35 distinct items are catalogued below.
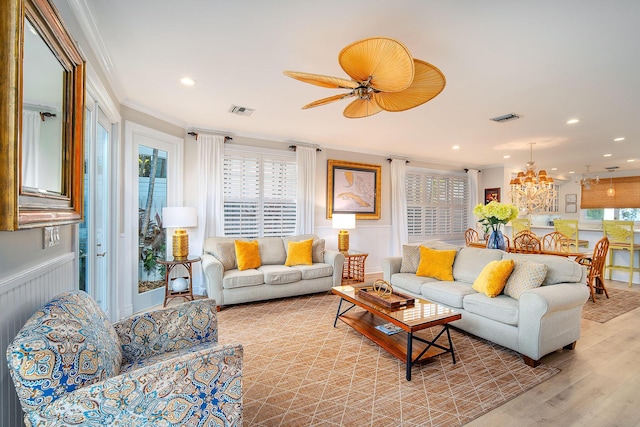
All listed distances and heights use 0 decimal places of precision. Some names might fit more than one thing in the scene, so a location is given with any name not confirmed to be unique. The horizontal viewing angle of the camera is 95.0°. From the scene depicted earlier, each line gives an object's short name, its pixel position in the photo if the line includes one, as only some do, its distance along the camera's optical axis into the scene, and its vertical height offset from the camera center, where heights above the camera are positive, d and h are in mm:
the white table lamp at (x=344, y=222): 5363 -184
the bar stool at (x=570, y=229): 5419 -301
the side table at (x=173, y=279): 3888 -985
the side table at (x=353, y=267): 5223 -1046
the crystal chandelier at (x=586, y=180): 7973 +947
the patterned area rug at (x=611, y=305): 3766 -1306
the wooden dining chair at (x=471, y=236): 6552 -519
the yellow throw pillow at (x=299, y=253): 4543 -646
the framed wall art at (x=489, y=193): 7514 +528
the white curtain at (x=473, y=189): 7695 +614
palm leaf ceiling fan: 1636 +877
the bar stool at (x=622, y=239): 5090 -458
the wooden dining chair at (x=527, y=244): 4728 -503
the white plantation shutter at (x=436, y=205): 6980 +202
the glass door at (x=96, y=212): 2578 -15
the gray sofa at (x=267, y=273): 3828 -859
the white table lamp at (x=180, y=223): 3873 -158
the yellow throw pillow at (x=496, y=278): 2922 -653
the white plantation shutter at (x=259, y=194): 4922 +309
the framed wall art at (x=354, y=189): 5762 +480
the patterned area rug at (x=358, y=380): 1922 -1319
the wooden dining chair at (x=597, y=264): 4395 -768
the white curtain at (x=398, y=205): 6473 +163
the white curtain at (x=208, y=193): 4555 +289
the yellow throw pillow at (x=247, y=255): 4168 -630
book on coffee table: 2773 -1133
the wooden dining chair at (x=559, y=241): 5195 -513
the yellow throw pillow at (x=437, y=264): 3717 -667
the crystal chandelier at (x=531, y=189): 5434 +465
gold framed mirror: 1089 +428
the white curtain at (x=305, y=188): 5340 +430
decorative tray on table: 2670 -831
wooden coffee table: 2328 -959
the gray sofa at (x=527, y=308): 2477 -895
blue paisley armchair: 1011 -674
